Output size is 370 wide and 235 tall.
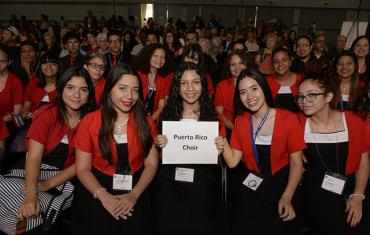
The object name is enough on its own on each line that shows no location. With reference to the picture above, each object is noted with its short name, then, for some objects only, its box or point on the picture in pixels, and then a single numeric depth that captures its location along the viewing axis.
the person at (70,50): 6.00
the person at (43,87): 4.12
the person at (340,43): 7.48
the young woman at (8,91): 4.07
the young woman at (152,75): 4.55
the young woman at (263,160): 2.51
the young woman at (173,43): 7.57
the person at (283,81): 4.13
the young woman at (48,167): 2.34
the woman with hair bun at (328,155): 2.56
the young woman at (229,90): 4.21
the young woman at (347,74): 3.86
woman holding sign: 2.56
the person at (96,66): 4.11
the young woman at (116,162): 2.43
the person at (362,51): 4.95
